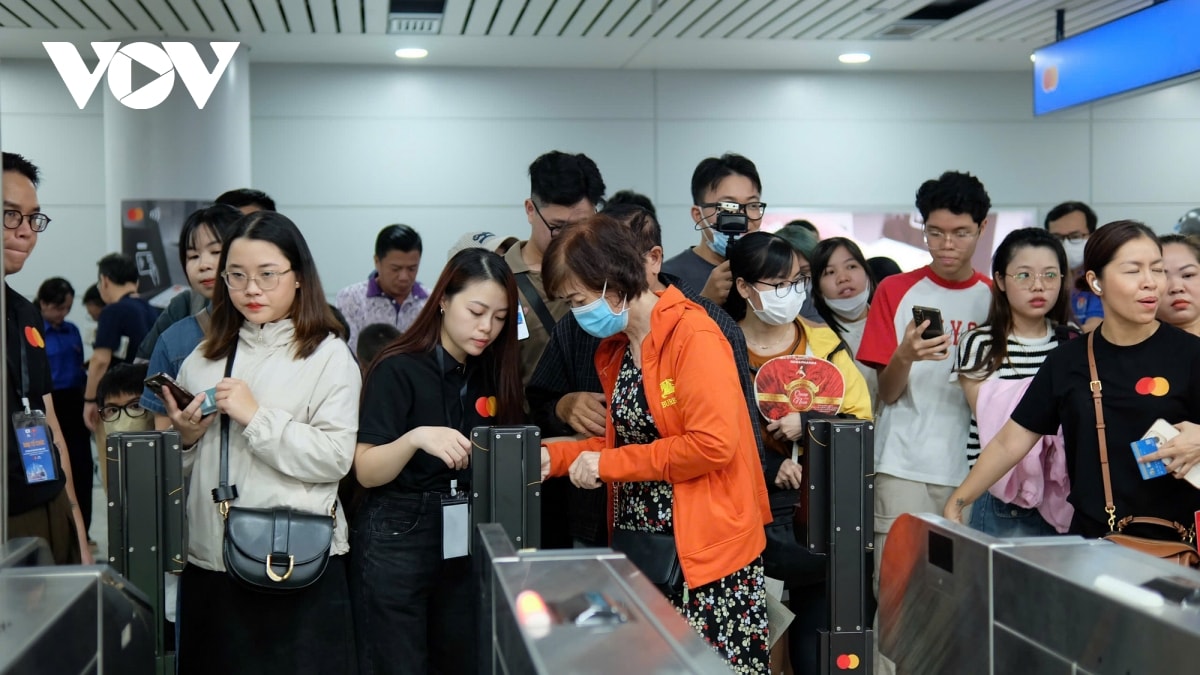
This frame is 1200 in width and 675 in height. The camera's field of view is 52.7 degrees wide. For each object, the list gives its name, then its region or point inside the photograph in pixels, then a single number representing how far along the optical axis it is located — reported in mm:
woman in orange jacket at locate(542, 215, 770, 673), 2789
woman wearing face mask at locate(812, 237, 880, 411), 4707
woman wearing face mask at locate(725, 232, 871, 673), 3375
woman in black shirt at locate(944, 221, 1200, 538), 2979
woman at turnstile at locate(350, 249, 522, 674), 3012
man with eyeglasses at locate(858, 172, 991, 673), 4012
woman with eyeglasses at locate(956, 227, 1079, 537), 3670
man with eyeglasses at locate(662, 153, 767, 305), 3951
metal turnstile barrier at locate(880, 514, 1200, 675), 2037
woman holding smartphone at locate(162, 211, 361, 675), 2916
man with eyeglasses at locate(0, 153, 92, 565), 2932
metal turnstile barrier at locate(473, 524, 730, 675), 1782
